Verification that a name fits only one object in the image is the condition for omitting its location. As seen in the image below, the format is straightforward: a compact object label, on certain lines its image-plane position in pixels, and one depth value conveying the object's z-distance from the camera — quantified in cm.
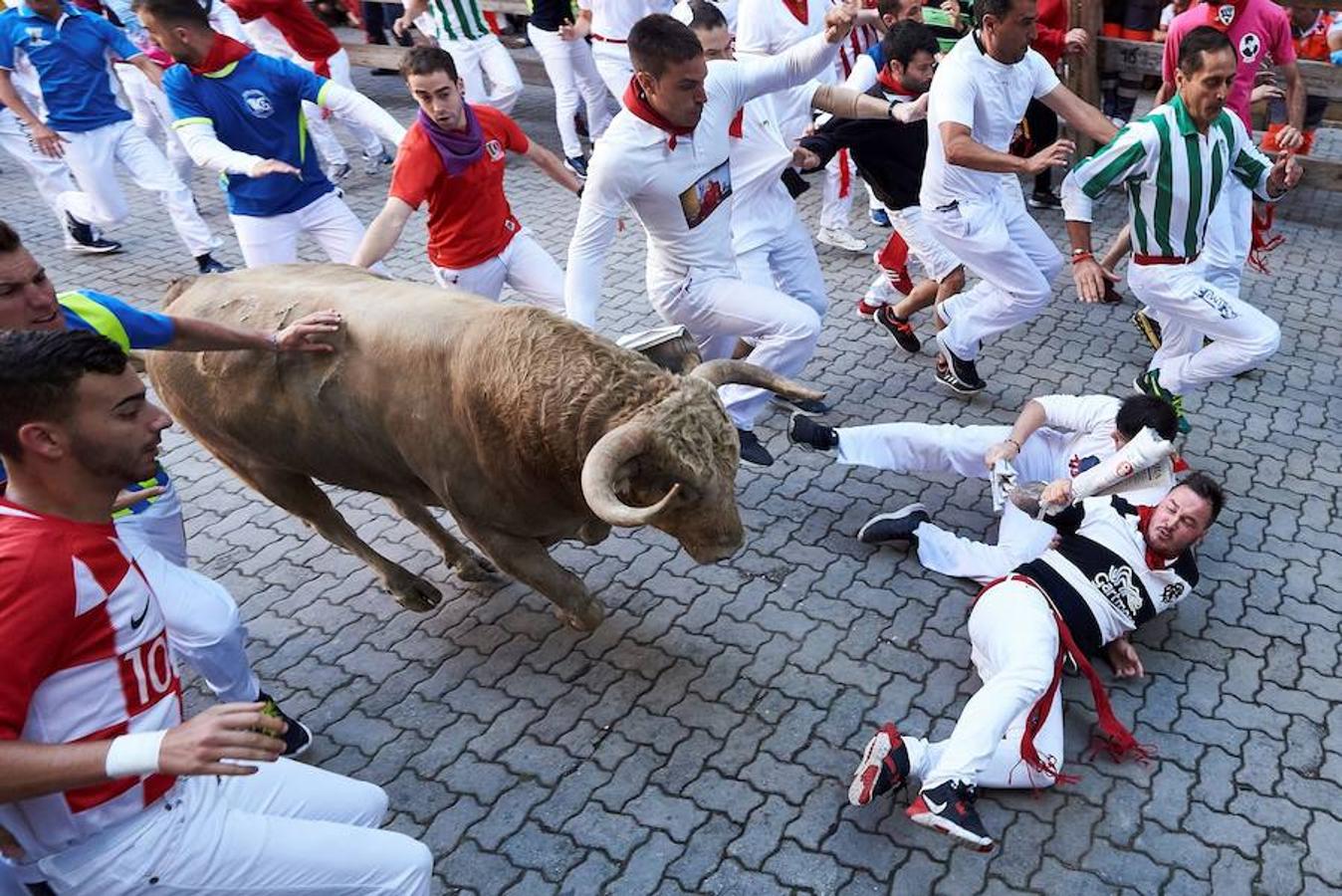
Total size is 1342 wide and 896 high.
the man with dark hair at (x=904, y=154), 656
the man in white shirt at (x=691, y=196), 480
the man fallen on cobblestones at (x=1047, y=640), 360
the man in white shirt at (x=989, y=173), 559
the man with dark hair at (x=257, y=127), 563
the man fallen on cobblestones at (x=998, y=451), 471
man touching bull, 331
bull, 346
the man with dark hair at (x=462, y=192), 523
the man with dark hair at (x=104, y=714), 216
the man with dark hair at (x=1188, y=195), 532
